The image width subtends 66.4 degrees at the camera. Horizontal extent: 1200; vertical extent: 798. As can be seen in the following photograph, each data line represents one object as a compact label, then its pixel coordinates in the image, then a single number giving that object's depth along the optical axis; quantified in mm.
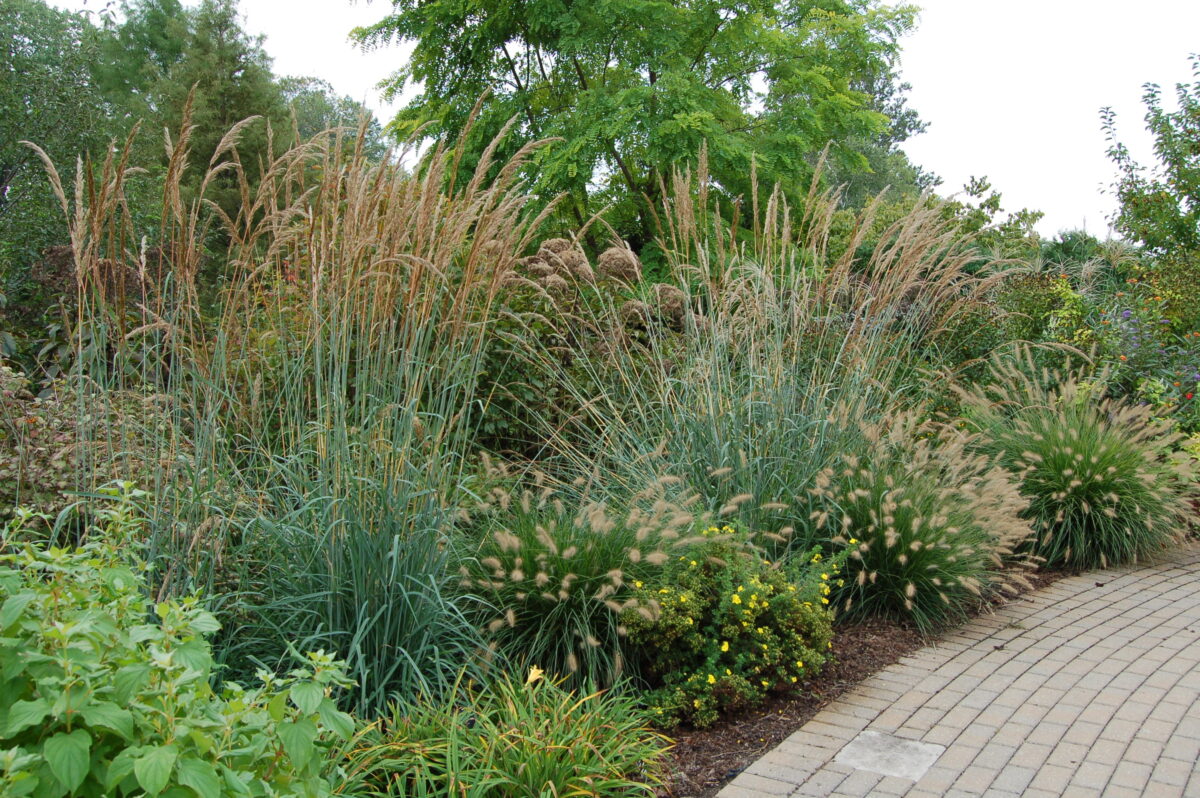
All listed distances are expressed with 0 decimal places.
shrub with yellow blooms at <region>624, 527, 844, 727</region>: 3645
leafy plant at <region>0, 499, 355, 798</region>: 1667
